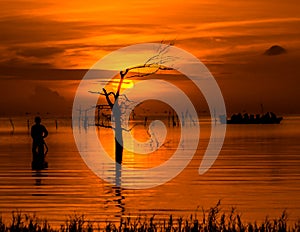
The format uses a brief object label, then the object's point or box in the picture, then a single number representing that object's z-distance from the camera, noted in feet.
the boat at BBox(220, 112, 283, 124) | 600.39
